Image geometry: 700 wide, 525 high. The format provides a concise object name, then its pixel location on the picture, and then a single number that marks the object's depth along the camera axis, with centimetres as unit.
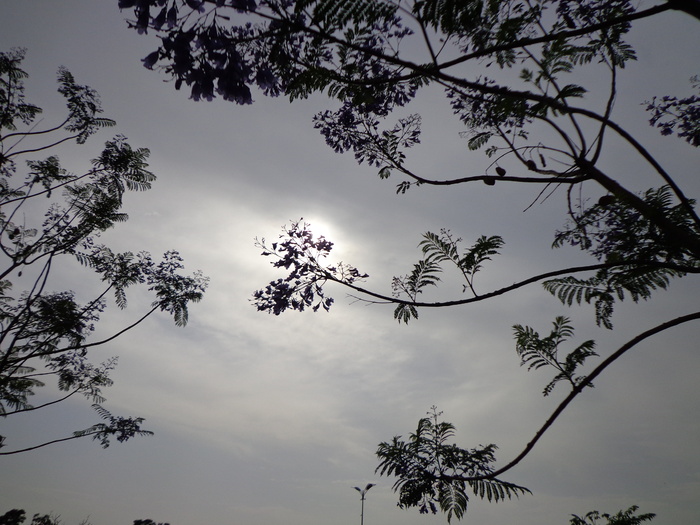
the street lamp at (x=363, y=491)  3209
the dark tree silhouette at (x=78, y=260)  856
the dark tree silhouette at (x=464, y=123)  205
